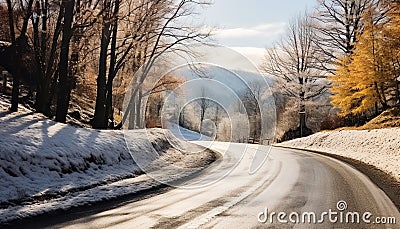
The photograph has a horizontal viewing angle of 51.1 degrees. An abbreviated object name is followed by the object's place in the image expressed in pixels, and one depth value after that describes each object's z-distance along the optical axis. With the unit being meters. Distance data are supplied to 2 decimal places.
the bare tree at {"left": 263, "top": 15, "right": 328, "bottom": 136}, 42.28
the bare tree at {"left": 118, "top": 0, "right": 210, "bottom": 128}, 26.67
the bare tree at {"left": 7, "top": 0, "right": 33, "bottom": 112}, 16.58
